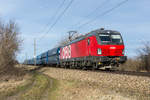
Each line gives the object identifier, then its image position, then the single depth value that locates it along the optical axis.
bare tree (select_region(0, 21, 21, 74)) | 16.94
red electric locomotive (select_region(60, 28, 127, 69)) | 15.16
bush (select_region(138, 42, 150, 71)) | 23.18
